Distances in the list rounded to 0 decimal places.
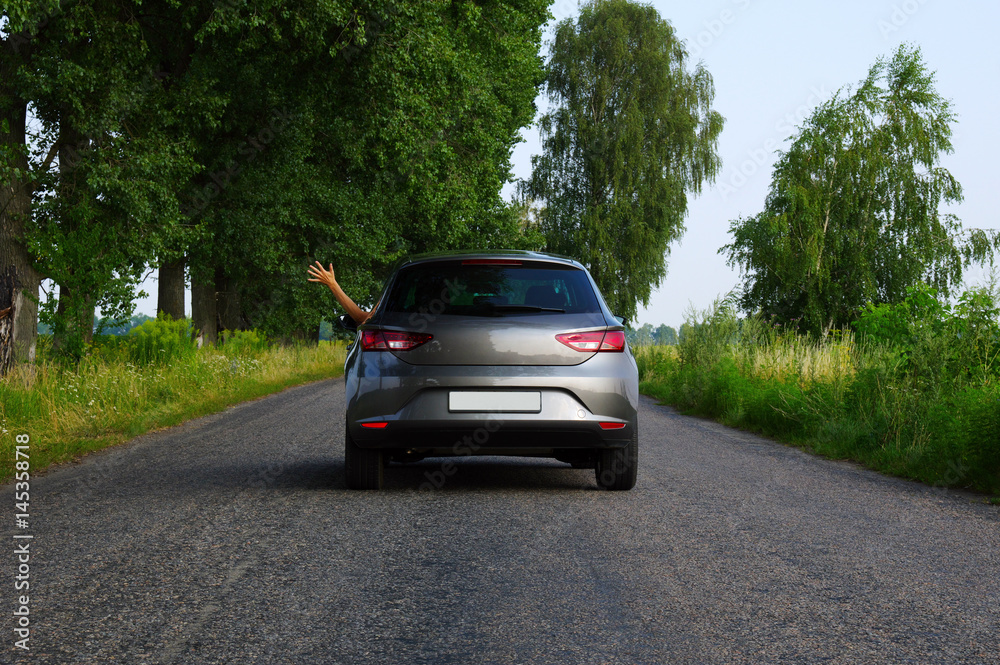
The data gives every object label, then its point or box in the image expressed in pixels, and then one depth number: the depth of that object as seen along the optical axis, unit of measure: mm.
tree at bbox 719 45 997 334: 39938
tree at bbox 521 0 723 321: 43406
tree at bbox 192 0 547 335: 16359
